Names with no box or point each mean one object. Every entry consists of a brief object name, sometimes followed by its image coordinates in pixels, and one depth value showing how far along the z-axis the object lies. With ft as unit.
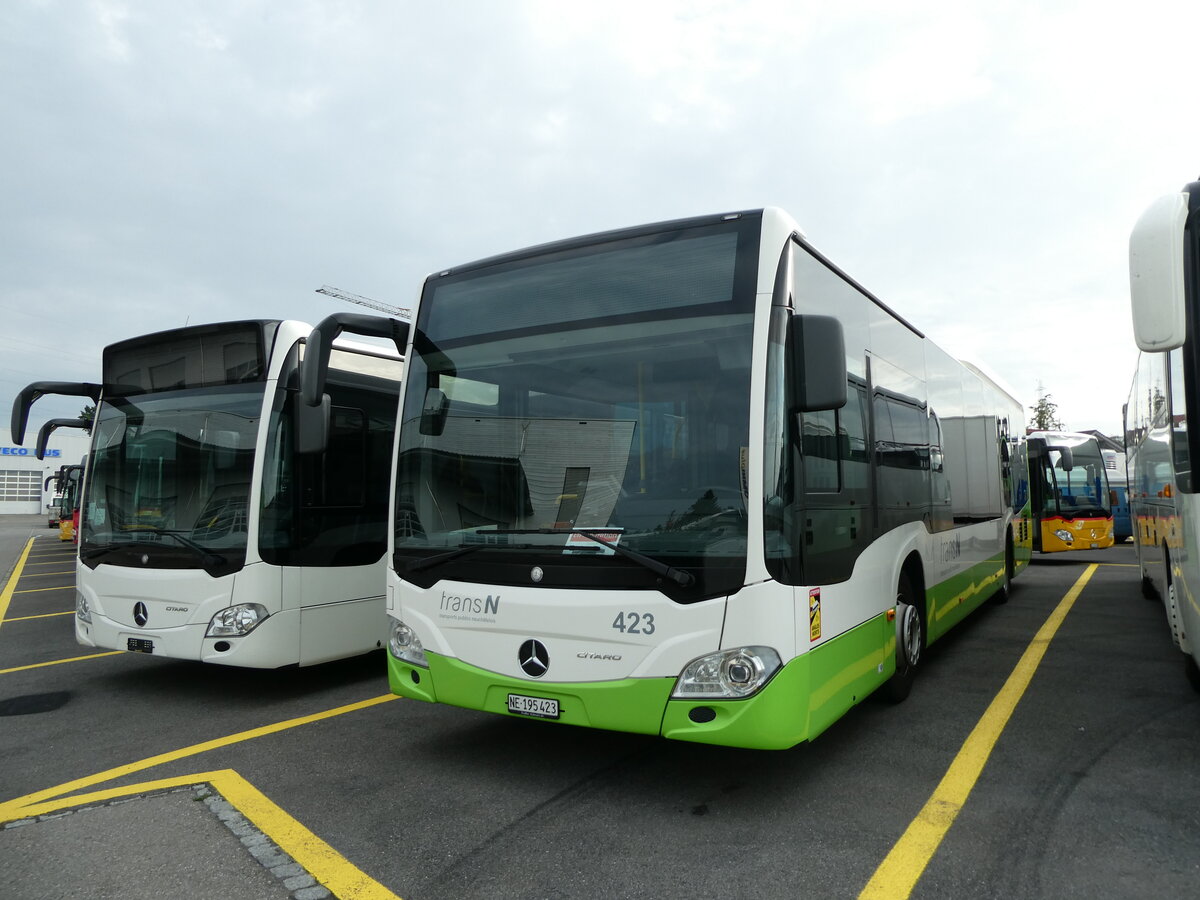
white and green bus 12.43
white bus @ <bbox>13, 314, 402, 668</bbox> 20.06
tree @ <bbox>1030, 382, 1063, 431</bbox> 165.07
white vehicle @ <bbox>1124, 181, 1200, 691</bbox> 12.01
